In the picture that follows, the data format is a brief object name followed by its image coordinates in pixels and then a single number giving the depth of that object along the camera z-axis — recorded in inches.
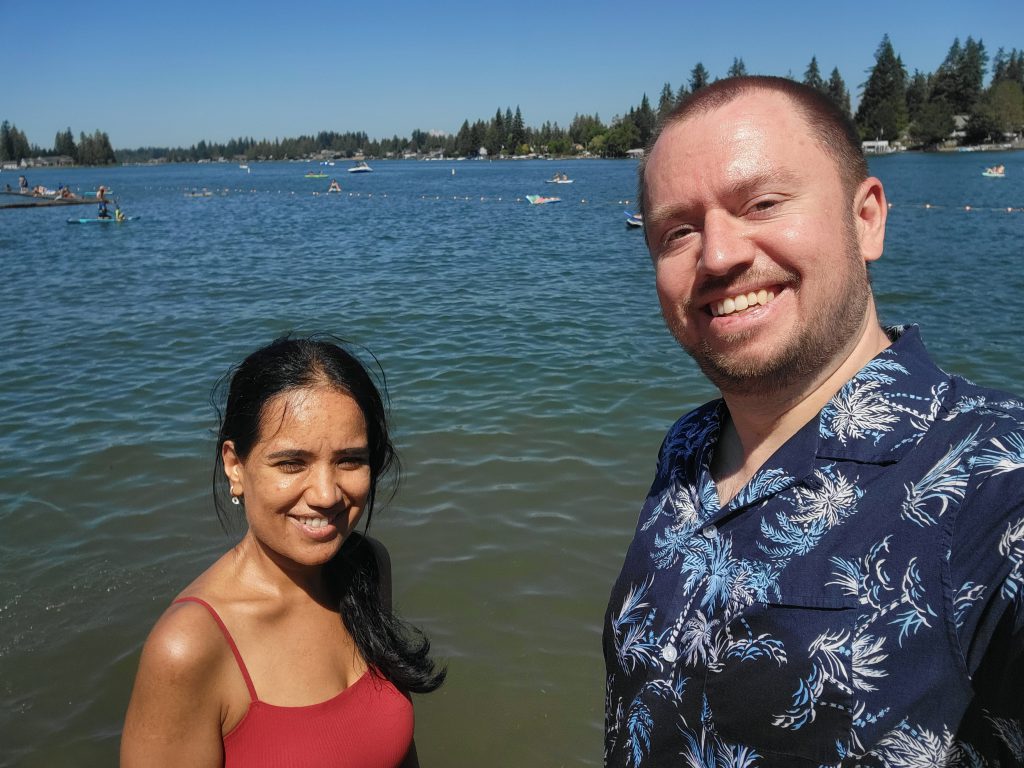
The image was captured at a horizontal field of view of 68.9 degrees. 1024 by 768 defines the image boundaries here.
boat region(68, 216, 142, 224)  1433.6
